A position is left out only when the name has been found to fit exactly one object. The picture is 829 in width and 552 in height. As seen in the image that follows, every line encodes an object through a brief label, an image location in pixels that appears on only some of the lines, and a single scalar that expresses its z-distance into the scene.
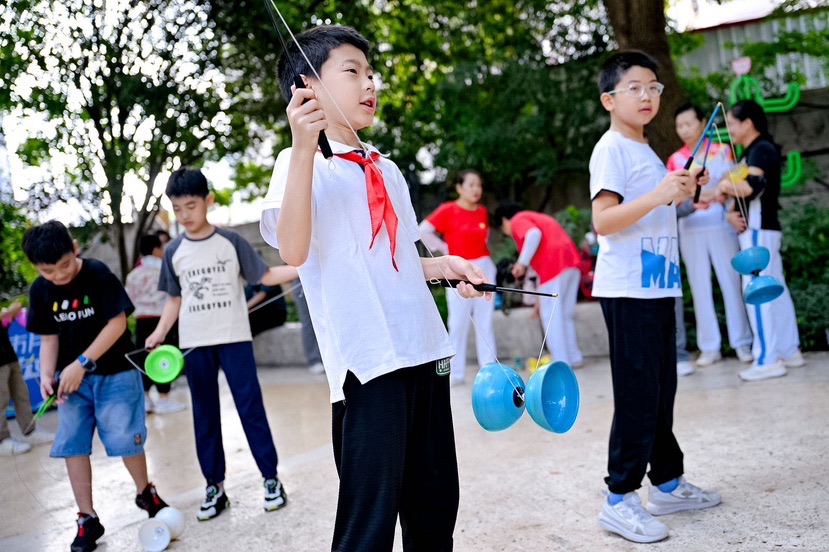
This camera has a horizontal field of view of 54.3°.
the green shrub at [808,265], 6.17
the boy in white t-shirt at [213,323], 4.07
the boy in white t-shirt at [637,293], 3.06
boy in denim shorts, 3.82
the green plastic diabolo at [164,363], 4.16
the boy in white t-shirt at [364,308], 2.13
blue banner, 7.73
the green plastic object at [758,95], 7.54
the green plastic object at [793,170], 7.04
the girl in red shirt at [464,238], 6.64
